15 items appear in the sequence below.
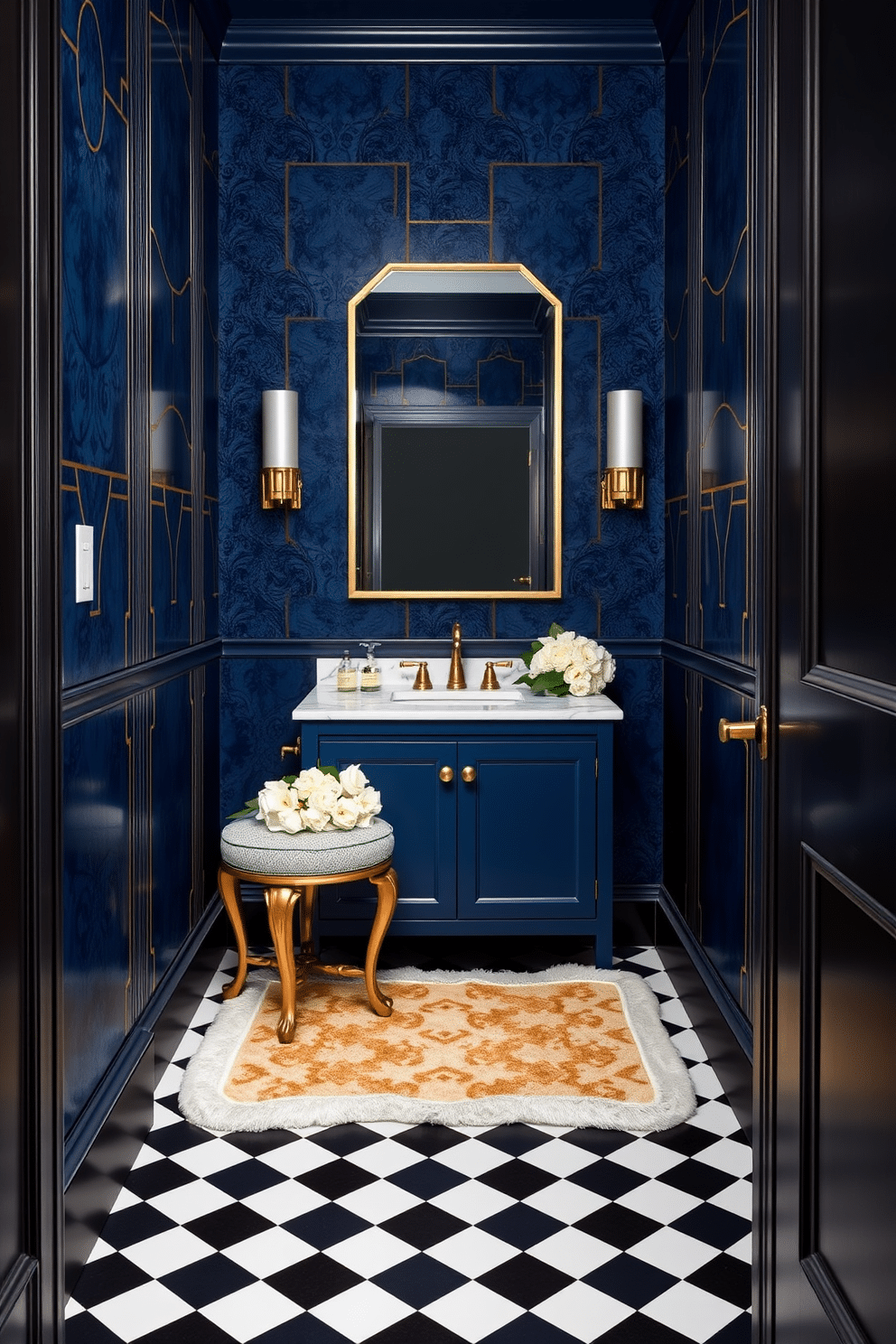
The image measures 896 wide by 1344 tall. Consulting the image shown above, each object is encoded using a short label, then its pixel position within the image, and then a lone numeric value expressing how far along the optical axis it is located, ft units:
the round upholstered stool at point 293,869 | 8.78
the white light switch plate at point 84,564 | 6.51
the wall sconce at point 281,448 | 11.44
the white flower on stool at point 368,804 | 9.29
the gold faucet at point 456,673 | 11.68
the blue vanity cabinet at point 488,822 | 10.45
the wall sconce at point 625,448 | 11.52
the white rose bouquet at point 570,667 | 11.05
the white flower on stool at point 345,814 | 9.14
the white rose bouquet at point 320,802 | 9.09
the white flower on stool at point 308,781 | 9.20
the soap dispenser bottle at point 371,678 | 11.25
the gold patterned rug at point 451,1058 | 7.76
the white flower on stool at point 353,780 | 9.30
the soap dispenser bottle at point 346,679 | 11.21
